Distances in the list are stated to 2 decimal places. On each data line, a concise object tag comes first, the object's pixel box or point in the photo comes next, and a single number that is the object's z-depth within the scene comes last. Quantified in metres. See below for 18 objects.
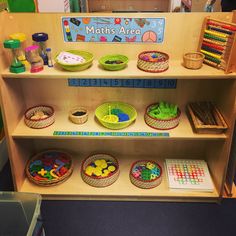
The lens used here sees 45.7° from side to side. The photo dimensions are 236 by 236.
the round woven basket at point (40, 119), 1.67
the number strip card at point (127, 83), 1.71
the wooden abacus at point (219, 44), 1.38
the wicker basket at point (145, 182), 1.77
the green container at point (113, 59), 1.47
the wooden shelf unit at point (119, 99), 1.50
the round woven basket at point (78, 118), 1.69
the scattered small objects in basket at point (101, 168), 1.85
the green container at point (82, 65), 1.45
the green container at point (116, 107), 1.64
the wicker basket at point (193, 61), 1.46
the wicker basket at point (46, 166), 1.79
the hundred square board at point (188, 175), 1.78
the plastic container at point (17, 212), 1.47
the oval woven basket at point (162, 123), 1.63
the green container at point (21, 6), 2.09
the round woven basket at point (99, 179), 1.77
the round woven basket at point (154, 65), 1.44
